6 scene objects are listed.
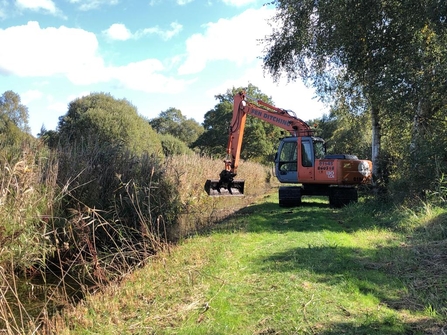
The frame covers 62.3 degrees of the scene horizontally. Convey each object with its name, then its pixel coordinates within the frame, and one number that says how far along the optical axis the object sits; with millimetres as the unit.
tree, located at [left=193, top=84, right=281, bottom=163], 33719
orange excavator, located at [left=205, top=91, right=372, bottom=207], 12500
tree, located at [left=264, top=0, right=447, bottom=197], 9734
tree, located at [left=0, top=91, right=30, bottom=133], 49688
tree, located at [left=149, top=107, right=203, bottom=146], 67625
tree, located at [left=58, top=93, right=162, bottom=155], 26672
